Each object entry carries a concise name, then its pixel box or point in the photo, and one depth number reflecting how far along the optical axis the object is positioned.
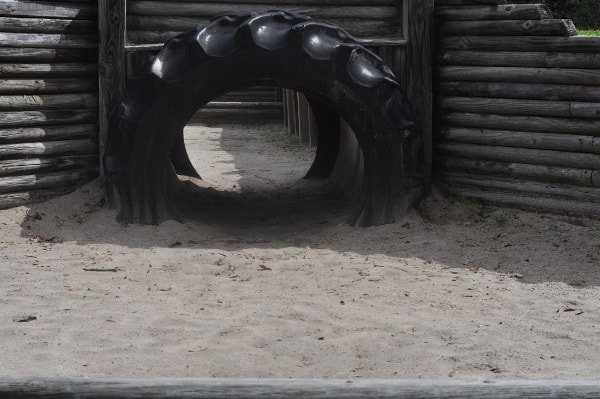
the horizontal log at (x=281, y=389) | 6.11
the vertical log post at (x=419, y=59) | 14.68
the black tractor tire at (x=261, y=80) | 13.75
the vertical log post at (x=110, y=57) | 14.35
